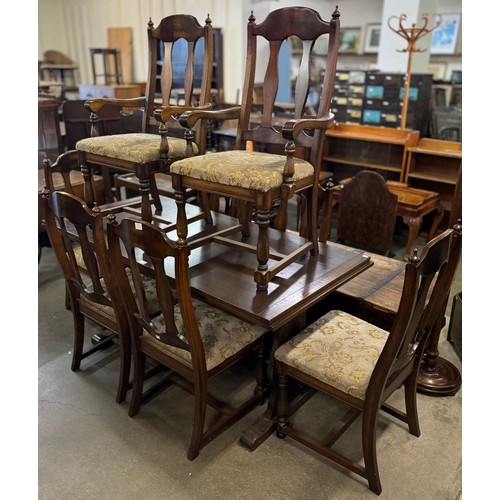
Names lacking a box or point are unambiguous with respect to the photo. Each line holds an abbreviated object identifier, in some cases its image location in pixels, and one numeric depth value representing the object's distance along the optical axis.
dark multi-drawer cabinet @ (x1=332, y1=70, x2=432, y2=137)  4.66
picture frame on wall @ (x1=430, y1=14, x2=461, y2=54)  8.12
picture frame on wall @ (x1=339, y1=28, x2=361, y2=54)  9.08
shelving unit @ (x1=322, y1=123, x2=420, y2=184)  4.14
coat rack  3.71
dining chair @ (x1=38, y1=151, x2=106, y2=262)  2.47
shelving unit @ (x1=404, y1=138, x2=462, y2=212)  3.96
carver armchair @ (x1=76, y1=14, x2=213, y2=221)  2.11
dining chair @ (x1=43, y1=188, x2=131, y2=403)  1.65
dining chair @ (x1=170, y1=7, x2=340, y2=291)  1.68
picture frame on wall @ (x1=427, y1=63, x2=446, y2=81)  8.48
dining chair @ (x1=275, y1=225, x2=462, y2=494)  1.38
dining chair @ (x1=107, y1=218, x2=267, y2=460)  1.46
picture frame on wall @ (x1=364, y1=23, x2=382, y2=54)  8.80
